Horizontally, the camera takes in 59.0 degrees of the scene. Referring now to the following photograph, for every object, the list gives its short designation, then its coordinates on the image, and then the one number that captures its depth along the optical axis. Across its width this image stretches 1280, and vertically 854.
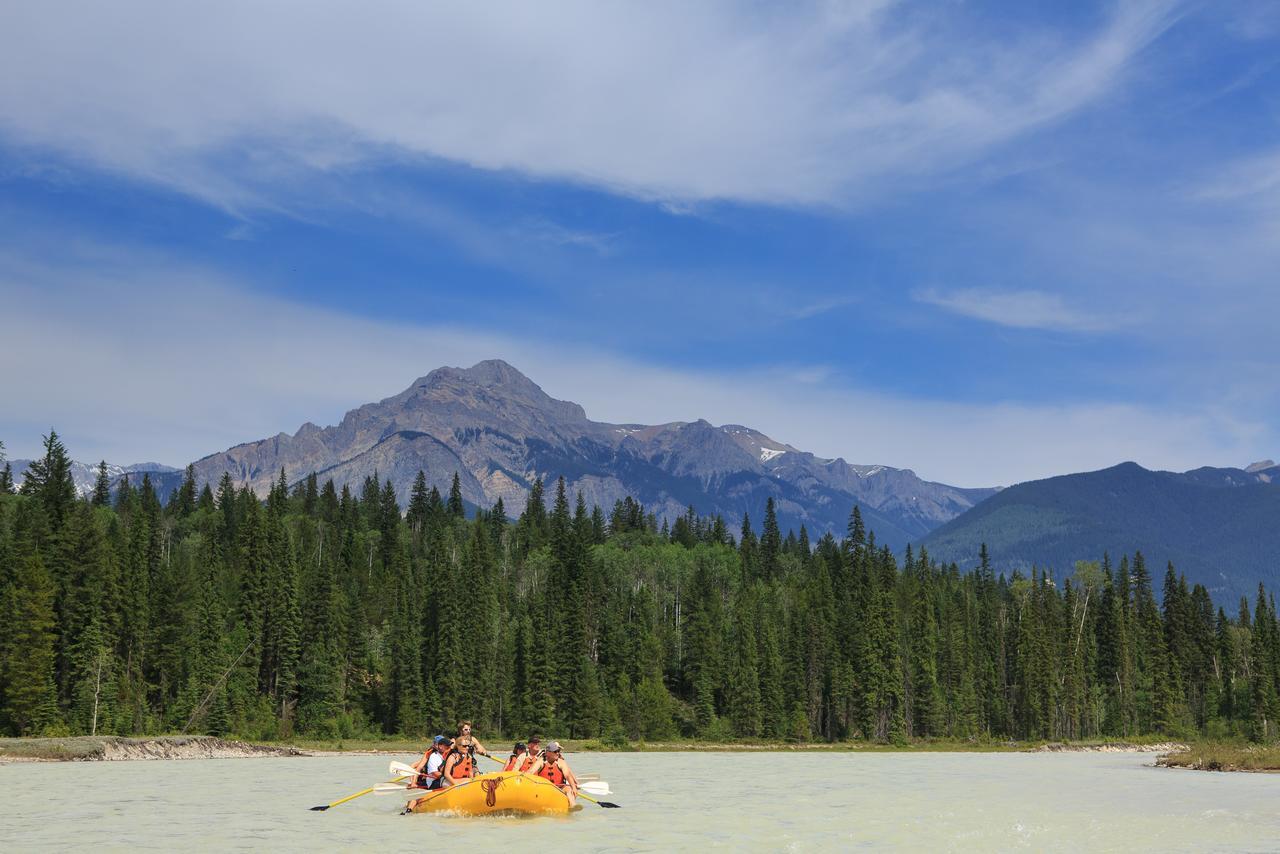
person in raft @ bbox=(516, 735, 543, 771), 42.05
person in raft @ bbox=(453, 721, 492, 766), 44.95
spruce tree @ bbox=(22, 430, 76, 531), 105.41
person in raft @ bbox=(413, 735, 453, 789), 44.75
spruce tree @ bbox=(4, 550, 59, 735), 83.94
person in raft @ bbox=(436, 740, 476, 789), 44.31
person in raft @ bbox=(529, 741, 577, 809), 42.25
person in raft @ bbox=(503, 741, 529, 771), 41.50
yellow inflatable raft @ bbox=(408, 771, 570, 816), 38.47
